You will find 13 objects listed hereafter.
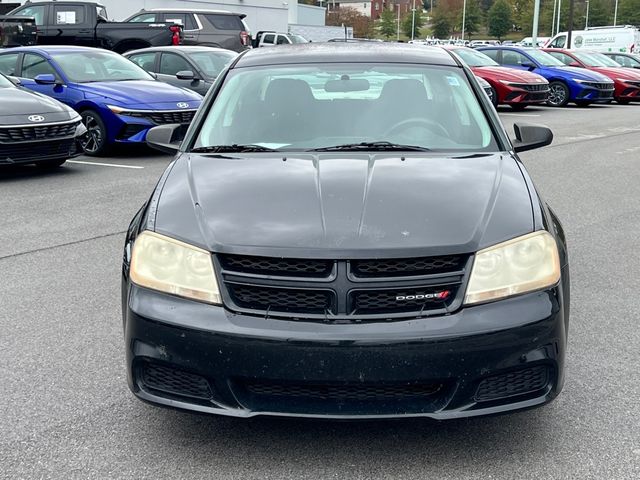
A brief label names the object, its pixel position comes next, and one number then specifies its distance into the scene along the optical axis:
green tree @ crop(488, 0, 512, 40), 131.88
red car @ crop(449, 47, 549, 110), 20.48
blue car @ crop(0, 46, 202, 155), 11.64
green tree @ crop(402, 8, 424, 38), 143.54
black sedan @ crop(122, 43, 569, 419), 2.95
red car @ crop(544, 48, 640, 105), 24.98
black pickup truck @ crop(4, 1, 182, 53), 21.77
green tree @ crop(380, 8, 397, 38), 139.88
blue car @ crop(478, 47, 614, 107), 22.96
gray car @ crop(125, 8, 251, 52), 24.48
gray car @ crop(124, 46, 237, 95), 15.19
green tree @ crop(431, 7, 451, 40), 136.62
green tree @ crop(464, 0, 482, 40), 131.00
